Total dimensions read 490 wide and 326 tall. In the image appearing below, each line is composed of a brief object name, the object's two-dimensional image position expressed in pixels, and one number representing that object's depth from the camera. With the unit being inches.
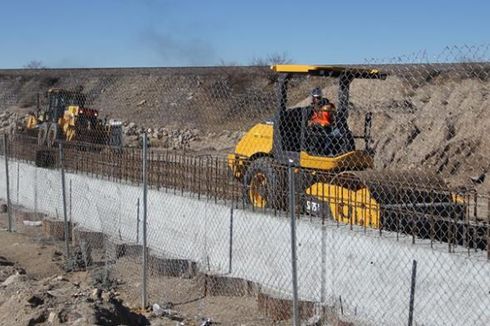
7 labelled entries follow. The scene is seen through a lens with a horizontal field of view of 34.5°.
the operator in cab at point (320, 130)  430.6
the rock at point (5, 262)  478.0
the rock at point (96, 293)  343.0
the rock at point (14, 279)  372.6
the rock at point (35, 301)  314.6
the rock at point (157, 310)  361.7
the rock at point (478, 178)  695.3
